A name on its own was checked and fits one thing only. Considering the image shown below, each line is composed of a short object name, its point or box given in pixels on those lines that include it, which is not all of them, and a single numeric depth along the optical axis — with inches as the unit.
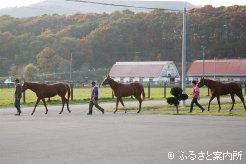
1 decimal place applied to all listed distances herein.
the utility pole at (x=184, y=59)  1225.6
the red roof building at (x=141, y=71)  4530.0
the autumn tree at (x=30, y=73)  3777.1
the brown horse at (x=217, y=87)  1079.6
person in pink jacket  1027.9
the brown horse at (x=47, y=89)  1024.5
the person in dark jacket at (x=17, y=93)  975.0
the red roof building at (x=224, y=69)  4475.9
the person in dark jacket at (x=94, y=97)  988.6
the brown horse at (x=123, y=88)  1056.2
